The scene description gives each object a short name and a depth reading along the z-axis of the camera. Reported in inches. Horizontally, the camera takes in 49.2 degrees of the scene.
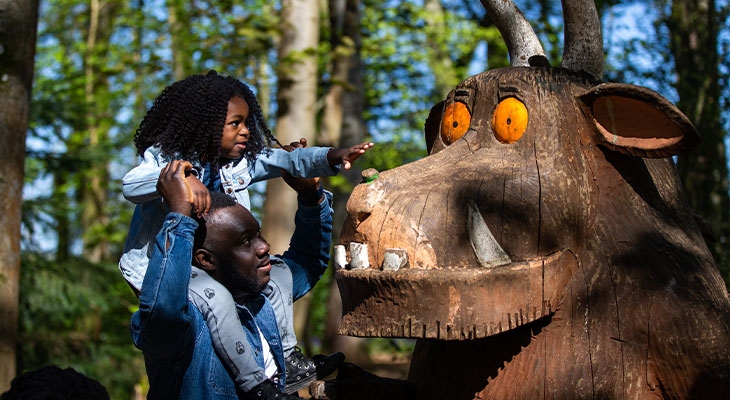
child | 107.9
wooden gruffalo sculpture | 94.8
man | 95.9
